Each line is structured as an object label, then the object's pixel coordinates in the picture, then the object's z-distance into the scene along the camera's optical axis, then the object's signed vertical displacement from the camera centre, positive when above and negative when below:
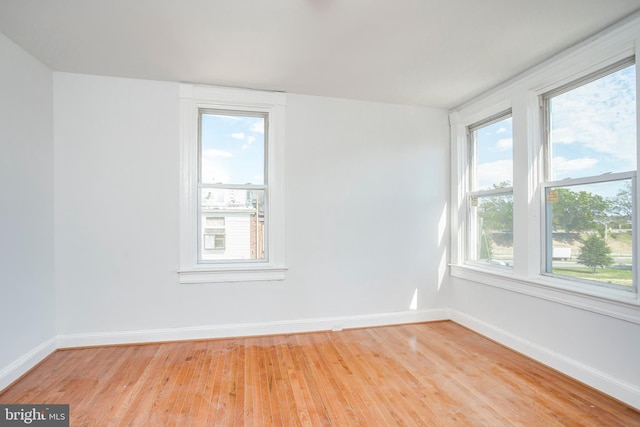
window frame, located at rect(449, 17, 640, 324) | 2.20 +0.47
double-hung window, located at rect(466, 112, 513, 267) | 3.21 +0.25
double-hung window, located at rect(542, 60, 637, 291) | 2.23 +0.29
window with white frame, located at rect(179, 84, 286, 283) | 3.20 +0.34
